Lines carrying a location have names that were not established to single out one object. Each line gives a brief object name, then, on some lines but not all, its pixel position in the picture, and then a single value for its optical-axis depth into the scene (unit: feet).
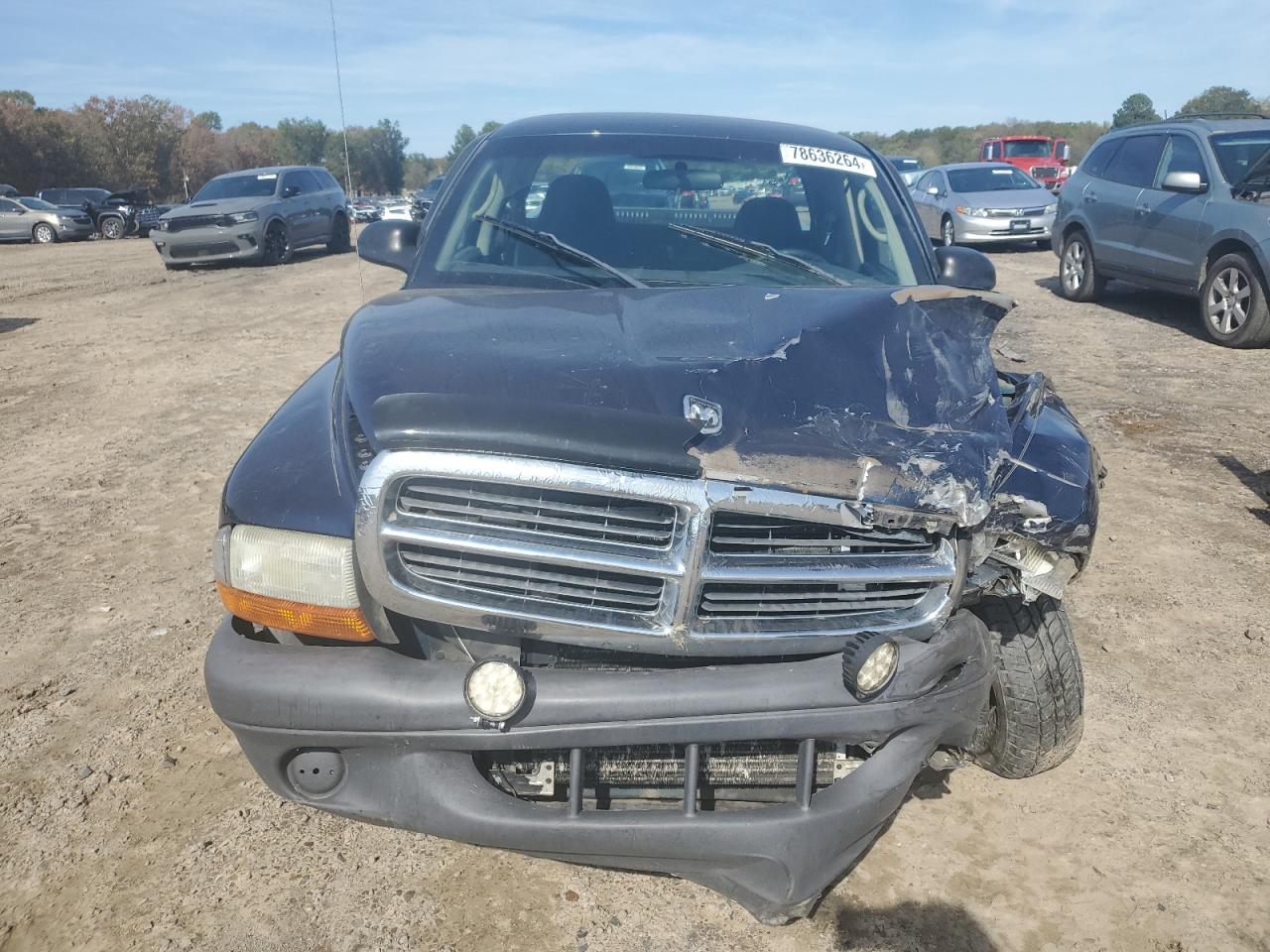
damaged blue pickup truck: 6.11
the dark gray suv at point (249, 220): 52.16
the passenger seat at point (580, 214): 10.43
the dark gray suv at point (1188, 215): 27.12
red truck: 81.76
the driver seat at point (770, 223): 10.78
